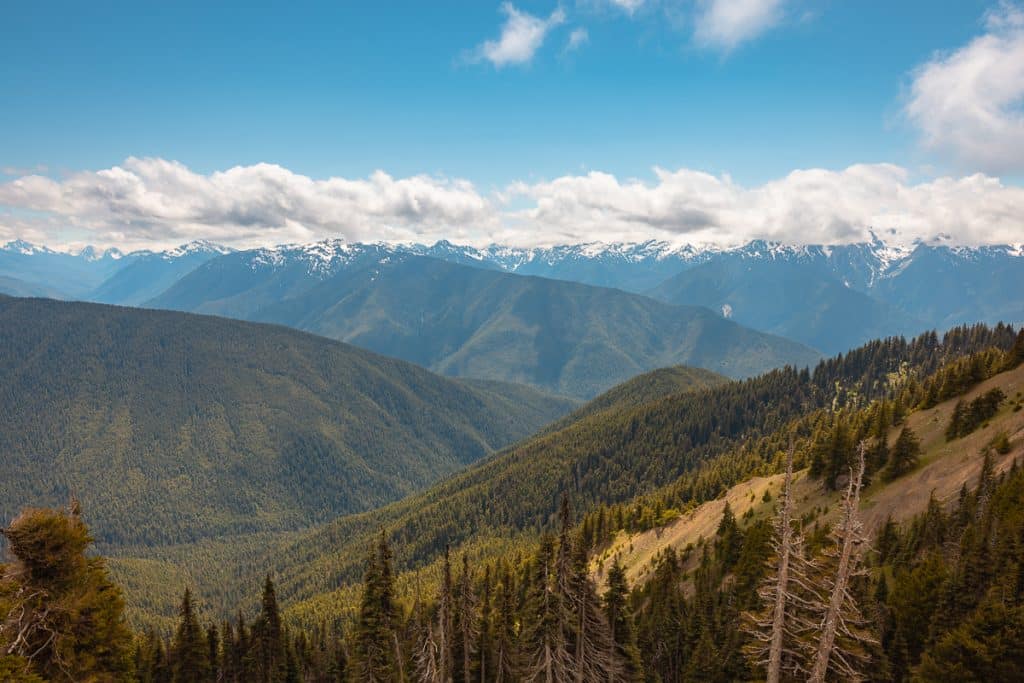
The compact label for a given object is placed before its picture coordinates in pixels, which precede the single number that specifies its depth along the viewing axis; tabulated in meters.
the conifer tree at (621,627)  39.88
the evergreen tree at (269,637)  55.94
